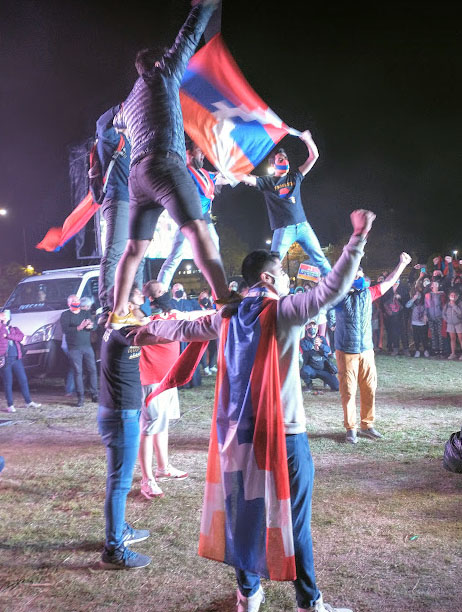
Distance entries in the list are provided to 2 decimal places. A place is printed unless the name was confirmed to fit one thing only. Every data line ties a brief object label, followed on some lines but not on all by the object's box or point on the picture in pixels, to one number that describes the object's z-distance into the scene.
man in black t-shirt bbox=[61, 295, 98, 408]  9.85
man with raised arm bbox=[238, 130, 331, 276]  5.80
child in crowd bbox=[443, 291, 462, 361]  13.68
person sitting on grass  10.21
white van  10.89
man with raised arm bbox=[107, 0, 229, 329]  3.42
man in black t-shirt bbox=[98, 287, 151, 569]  3.63
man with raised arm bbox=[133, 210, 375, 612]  2.53
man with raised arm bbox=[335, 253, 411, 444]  6.63
